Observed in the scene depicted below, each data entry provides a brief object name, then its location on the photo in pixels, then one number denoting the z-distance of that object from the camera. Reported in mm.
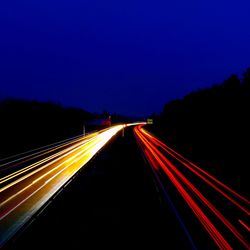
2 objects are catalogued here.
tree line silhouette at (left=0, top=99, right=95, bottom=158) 44553
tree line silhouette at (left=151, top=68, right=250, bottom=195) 26711
